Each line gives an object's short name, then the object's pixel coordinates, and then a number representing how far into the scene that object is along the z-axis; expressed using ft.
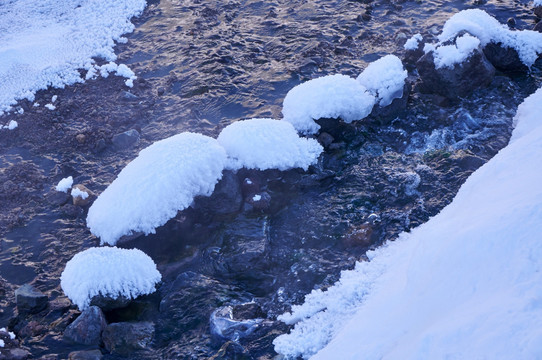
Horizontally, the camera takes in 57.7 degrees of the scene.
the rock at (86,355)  13.97
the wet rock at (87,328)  14.47
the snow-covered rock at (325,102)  20.52
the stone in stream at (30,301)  15.60
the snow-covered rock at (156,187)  17.11
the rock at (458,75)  21.71
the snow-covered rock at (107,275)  15.14
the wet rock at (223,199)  18.28
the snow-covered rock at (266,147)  18.89
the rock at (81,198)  19.38
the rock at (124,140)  22.13
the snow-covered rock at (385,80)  21.59
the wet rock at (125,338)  14.29
